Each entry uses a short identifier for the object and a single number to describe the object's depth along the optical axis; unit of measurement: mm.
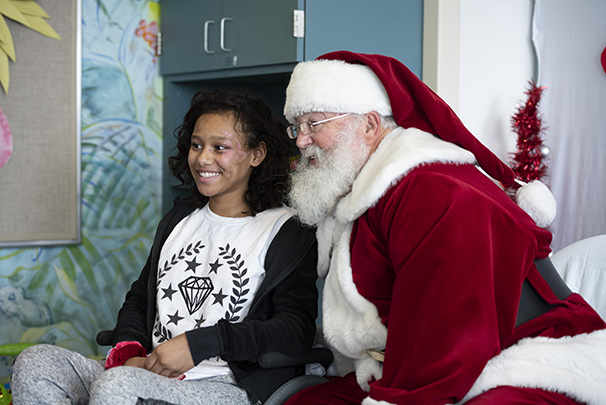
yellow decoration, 2863
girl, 1637
